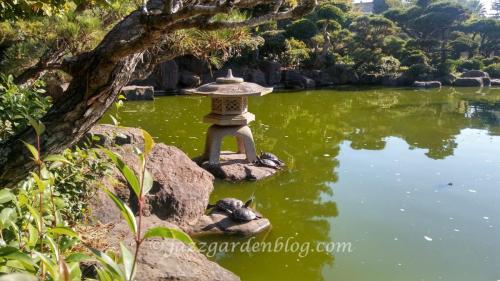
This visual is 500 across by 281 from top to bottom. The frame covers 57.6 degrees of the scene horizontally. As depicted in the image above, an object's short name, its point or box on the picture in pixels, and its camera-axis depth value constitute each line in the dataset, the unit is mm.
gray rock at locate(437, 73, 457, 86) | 16219
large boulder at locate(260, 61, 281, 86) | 14758
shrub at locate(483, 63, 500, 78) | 17359
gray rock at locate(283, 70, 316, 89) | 14680
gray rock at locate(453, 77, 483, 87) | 15969
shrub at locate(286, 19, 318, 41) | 16156
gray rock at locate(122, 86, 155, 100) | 10879
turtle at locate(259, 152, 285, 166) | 5370
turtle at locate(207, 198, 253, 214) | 3598
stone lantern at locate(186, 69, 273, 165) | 5121
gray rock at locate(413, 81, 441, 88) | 15236
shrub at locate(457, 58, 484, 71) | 17906
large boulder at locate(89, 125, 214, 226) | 3302
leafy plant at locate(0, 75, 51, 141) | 2142
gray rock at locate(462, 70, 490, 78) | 16781
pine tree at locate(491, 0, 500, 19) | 43594
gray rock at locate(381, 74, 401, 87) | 16052
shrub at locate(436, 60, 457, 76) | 16469
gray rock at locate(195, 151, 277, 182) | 4855
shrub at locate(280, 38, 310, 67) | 15258
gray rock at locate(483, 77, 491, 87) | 16328
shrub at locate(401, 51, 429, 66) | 16578
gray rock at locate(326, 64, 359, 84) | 16031
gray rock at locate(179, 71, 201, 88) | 13445
